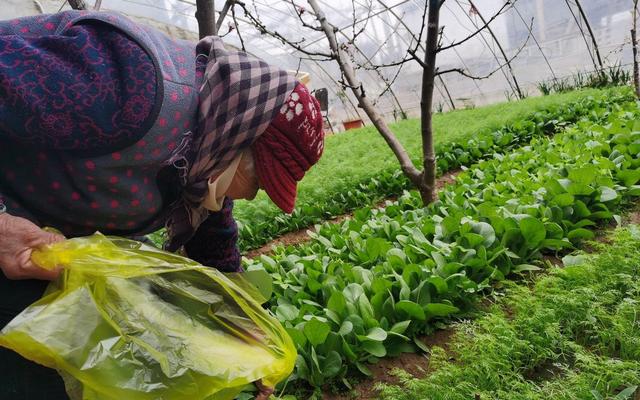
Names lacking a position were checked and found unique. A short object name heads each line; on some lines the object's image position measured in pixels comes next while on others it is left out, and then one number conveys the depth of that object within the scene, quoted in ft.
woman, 3.71
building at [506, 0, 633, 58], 36.99
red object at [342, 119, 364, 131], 48.90
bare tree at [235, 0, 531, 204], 10.57
